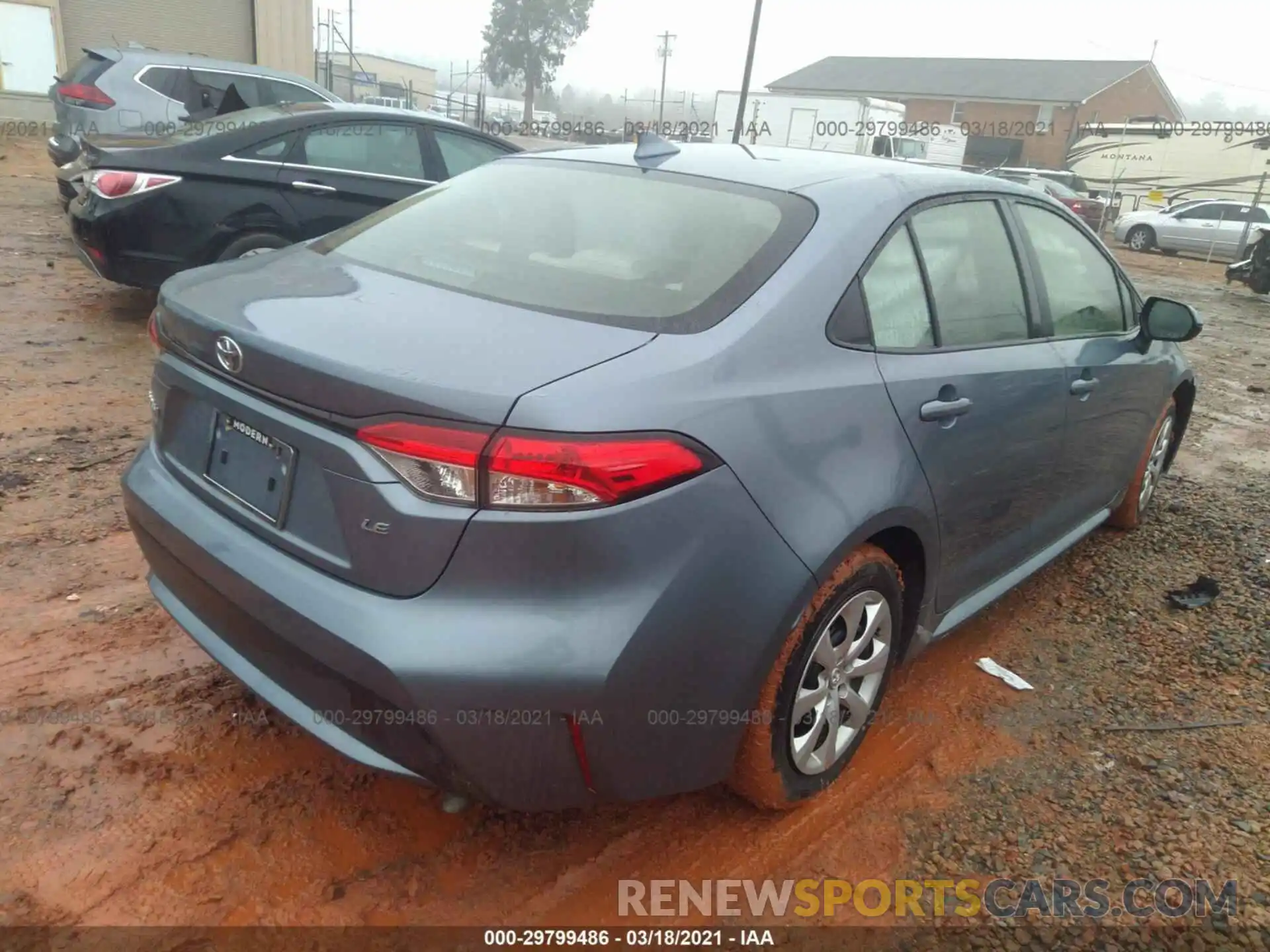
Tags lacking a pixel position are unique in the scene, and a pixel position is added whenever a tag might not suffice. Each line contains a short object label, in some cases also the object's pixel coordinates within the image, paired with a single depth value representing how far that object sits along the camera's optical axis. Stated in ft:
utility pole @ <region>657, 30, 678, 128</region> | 198.96
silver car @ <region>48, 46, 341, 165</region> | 31.01
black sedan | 18.44
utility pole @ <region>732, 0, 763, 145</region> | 86.11
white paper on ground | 10.55
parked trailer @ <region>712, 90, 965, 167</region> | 104.83
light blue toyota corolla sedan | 5.77
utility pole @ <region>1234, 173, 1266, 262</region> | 63.49
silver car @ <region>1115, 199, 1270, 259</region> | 65.77
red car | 72.43
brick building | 136.67
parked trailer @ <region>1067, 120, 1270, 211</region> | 92.07
